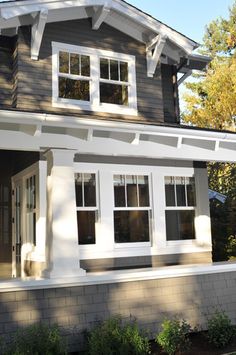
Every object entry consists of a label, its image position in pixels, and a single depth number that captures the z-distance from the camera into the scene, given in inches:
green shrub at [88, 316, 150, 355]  242.3
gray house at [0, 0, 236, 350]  287.4
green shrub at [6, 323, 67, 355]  227.1
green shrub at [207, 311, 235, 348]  279.1
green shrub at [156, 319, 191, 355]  263.3
